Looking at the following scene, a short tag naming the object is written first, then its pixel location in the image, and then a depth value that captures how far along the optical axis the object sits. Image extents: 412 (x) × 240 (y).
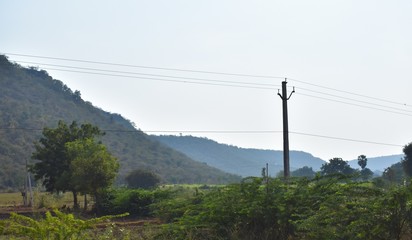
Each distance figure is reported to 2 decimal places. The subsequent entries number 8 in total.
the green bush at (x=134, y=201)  31.72
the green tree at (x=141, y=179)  69.81
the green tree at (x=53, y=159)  36.84
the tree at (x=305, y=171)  117.94
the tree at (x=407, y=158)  57.22
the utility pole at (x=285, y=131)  29.33
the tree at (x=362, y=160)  84.31
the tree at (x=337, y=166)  70.81
